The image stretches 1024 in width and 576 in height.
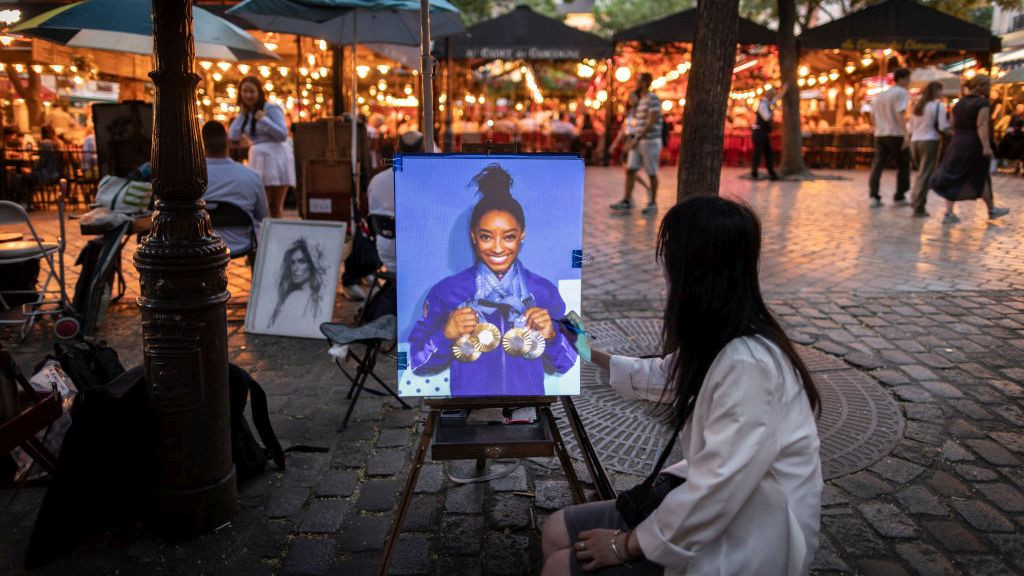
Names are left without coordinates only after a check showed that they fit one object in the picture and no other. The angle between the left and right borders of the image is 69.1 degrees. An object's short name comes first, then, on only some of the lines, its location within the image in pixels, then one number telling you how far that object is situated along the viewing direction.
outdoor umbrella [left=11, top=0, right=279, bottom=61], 6.26
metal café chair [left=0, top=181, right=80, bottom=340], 4.95
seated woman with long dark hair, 1.77
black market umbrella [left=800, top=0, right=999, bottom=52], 18.70
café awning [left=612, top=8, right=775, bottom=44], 18.34
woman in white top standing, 7.96
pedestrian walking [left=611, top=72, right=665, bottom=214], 11.17
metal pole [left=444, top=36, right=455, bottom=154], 15.46
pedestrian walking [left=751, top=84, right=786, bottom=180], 16.00
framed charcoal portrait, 5.68
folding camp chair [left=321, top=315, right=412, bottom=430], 3.97
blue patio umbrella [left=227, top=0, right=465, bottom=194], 6.38
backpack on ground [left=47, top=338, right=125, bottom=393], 3.43
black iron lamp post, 2.81
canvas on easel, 2.64
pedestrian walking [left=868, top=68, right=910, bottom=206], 12.02
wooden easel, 2.52
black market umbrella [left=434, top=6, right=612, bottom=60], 18.61
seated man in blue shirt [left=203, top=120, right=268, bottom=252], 5.90
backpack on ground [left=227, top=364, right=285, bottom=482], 3.47
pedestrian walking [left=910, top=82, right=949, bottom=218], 11.02
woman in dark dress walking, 10.16
